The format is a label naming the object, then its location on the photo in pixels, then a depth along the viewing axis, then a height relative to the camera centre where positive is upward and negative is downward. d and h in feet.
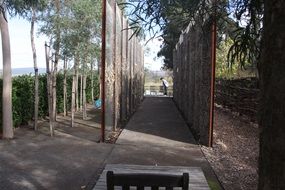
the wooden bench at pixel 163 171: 9.80 -4.42
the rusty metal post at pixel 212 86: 16.95 -0.55
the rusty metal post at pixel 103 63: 17.87 +1.09
